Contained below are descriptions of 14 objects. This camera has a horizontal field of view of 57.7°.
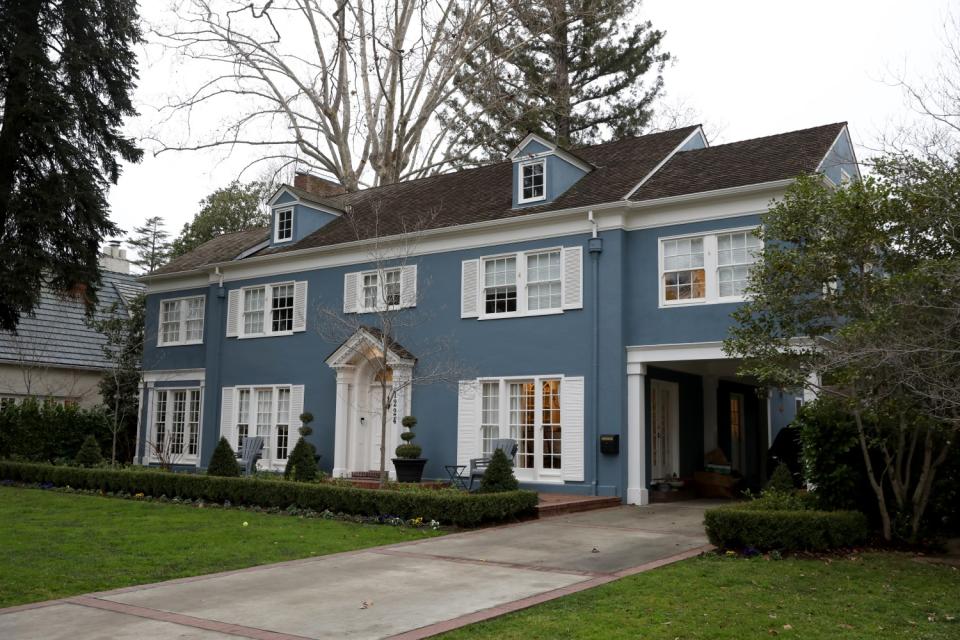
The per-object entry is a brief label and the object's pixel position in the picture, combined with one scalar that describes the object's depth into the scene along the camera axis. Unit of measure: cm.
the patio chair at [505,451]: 1709
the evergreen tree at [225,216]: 4278
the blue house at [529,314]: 1738
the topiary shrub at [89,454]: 2144
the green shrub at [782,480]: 1290
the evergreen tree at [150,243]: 5591
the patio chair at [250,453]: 2086
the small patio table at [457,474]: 1799
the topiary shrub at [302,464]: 1684
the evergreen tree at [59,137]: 1812
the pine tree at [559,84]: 3189
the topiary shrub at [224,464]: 1800
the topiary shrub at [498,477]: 1479
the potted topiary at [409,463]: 1820
